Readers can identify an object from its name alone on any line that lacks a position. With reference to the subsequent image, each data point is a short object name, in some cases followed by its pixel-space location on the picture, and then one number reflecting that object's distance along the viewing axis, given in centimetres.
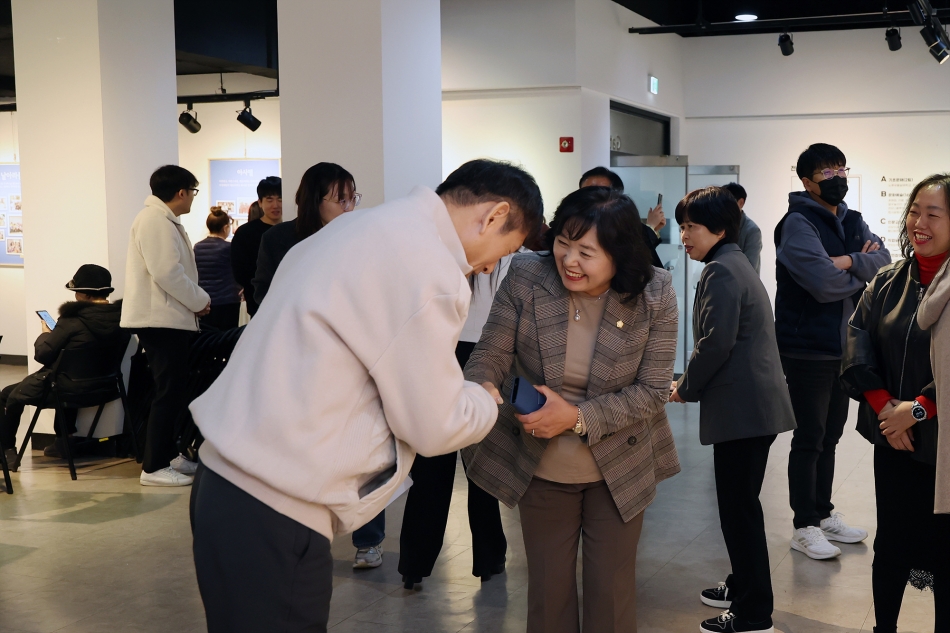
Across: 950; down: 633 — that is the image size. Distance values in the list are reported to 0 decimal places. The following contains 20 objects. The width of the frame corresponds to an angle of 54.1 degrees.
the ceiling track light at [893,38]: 966
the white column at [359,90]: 492
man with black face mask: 409
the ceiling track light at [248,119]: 1020
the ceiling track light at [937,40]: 866
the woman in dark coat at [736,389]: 323
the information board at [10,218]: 1112
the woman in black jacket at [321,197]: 404
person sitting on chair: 571
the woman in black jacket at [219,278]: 727
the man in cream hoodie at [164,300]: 545
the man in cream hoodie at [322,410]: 168
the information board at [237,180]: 1144
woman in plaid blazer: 249
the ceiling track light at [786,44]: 996
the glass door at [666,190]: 861
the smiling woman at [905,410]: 279
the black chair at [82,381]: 573
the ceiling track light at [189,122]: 1061
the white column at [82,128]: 628
